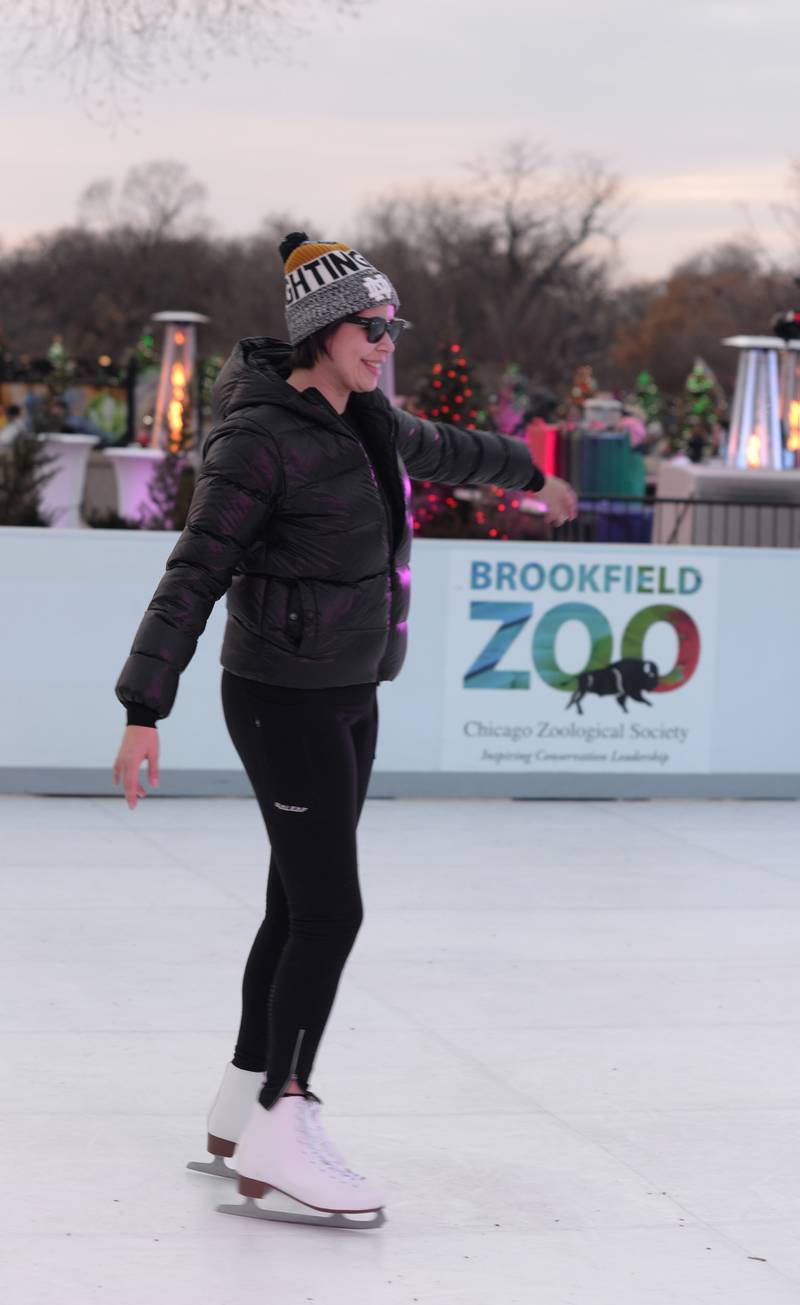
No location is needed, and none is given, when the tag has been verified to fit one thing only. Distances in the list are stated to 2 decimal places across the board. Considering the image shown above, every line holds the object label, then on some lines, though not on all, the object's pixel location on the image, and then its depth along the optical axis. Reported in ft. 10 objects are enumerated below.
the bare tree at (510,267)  257.75
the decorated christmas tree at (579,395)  116.08
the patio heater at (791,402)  80.60
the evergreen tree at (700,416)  104.83
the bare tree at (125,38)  48.01
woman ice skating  11.32
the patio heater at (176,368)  80.38
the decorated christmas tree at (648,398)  164.66
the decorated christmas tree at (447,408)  48.47
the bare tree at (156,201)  306.35
